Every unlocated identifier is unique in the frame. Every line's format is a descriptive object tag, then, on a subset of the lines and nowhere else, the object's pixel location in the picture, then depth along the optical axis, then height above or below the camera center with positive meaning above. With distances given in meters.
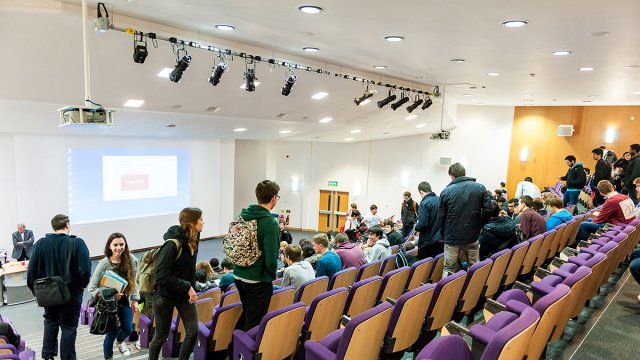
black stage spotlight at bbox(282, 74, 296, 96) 6.41 +0.85
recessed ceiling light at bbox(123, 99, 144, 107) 6.54 +0.47
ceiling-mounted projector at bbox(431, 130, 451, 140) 11.22 +0.31
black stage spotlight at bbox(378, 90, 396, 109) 8.43 +0.89
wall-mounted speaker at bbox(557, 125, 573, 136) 12.90 +0.69
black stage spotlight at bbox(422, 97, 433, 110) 9.39 +0.96
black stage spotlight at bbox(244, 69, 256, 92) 5.88 +0.83
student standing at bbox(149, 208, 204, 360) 3.04 -1.08
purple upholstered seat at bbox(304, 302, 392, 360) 2.35 -1.16
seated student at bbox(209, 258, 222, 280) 7.43 -2.29
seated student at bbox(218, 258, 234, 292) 5.06 -1.75
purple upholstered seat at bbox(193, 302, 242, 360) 3.22 -1.53
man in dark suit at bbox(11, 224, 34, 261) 9.40 -2.61
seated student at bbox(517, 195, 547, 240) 5.76 -1.00
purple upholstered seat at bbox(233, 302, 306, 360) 2.75 -1.34
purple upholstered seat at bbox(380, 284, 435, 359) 2.79 -1.21
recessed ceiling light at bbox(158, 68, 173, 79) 5.81 +0.86
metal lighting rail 4.63 +1.11
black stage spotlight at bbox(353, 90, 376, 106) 7.81 +0.88
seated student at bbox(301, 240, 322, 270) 6.92 -1.82
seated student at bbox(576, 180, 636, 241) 5.79 -0.77
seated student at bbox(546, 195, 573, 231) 6.09 -0.92
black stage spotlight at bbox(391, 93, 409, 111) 8.71 +0.87
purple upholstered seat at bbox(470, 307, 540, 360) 1.89 -0.90
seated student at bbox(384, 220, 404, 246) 7.34 -1.63
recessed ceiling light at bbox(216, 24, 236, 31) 4.87 +1.28
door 16.50 -2.67
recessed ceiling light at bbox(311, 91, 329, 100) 8.15 +0.90
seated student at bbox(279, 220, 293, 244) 10.23 -2.38
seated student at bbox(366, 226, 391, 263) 5.58 -1.42
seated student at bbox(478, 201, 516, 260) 5.20 -1.07
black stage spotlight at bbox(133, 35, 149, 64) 4.67 +0.90
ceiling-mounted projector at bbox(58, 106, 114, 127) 4.32 +0.15
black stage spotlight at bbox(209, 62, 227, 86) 5.43 +0.83
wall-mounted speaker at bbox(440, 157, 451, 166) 14.51 -0.49
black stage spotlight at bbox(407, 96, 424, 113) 9.22 +0.89
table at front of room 8.23 -3.09
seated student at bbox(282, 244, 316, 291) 4.06 -1.27
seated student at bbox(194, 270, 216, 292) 5.26 -1.91
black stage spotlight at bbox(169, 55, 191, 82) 5.09 +0.81
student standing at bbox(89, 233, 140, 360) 4.09 -1.47
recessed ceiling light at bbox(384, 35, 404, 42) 4.87 +1.26
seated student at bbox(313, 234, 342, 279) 4.59 -1.35
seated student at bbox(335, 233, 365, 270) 5.02 -1.36
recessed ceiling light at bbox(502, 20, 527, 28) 4.01 +1.23
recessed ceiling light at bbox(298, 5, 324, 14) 3.84 +1.22
